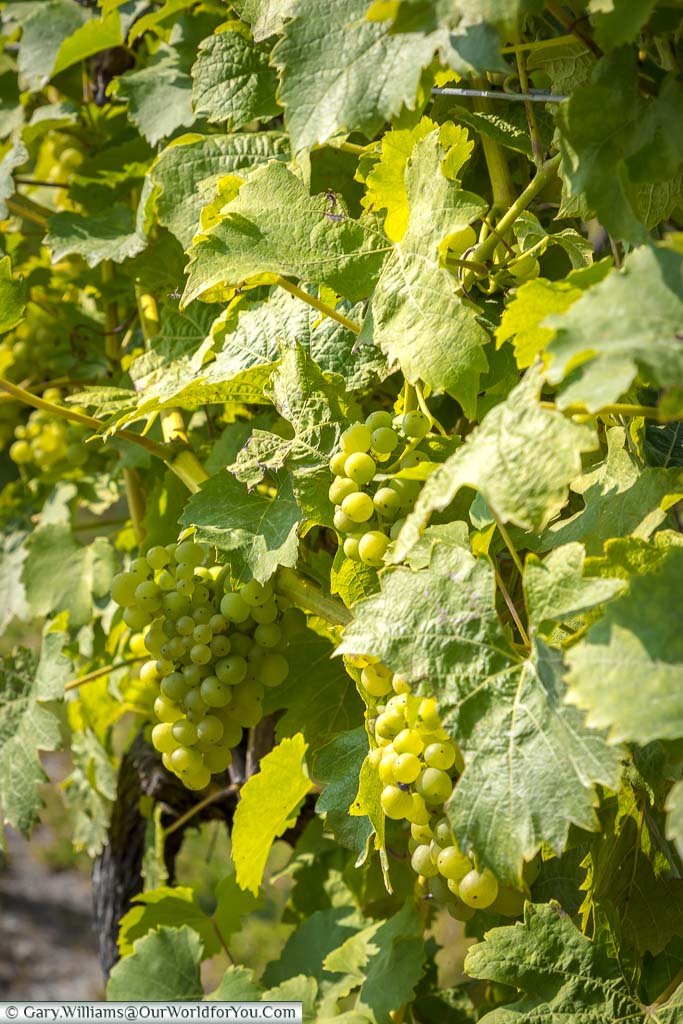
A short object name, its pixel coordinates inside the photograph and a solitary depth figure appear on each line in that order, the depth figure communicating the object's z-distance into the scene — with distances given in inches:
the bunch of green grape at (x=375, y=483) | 28.7
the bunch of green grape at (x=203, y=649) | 32.9
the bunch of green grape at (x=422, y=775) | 26.7
